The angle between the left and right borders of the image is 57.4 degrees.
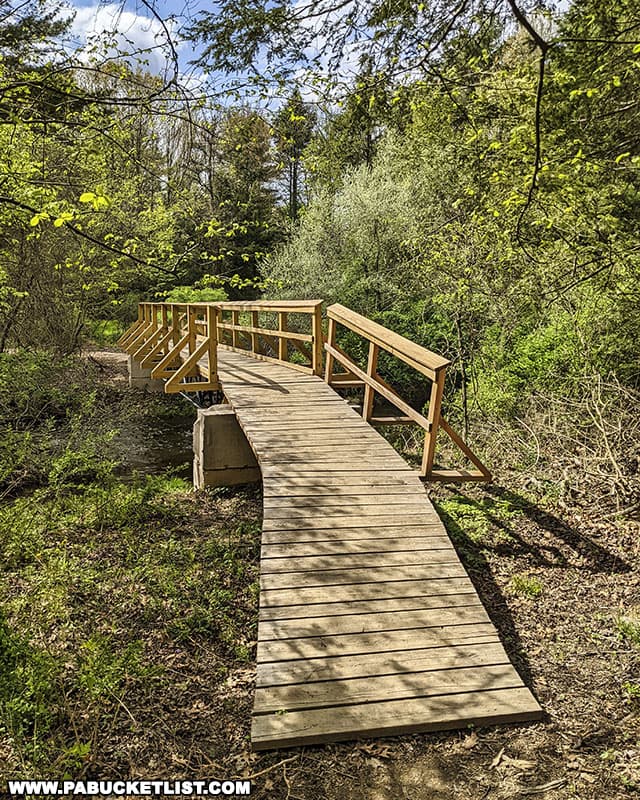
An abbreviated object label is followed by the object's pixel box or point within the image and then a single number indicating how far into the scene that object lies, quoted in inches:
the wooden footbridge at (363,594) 111.5
